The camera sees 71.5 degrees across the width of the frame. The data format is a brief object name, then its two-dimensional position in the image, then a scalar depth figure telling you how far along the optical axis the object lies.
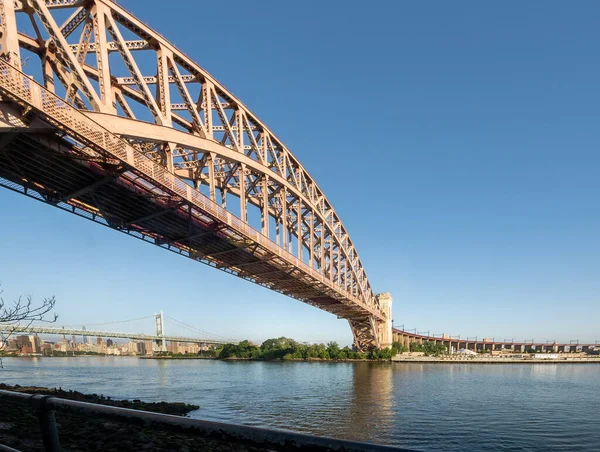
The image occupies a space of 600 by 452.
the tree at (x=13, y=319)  13.67
